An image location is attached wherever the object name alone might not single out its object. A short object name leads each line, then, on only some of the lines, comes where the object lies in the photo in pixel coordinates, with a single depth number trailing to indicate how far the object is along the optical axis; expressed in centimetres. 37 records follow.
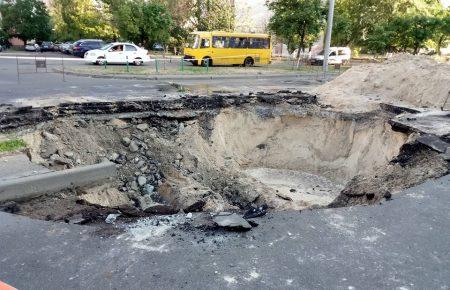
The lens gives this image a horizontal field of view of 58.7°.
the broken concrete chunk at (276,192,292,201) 956
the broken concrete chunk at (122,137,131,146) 1022
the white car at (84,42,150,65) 2677
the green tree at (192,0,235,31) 4044
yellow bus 2805
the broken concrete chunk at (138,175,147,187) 920
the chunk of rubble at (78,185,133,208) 751
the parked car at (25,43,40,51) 4397
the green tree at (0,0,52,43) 4703
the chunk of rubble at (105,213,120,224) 539
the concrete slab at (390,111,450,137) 1021
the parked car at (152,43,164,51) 4499
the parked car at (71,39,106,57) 3516
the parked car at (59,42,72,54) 3903
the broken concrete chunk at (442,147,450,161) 793
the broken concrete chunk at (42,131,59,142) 899
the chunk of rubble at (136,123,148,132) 1087
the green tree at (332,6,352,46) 3281
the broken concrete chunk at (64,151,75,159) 873
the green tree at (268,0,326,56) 2906
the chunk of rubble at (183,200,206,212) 690
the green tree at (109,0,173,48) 3500
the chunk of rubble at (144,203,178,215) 616
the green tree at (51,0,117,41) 4044
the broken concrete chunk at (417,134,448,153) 846
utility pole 2605
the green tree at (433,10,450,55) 3223
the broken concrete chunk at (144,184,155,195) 909
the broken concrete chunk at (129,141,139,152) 1011
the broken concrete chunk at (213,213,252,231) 505
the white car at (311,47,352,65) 3451
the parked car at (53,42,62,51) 4283
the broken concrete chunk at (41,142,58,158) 839
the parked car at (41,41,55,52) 4459
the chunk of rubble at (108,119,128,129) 1071
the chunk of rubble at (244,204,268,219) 554
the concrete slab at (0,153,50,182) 672
